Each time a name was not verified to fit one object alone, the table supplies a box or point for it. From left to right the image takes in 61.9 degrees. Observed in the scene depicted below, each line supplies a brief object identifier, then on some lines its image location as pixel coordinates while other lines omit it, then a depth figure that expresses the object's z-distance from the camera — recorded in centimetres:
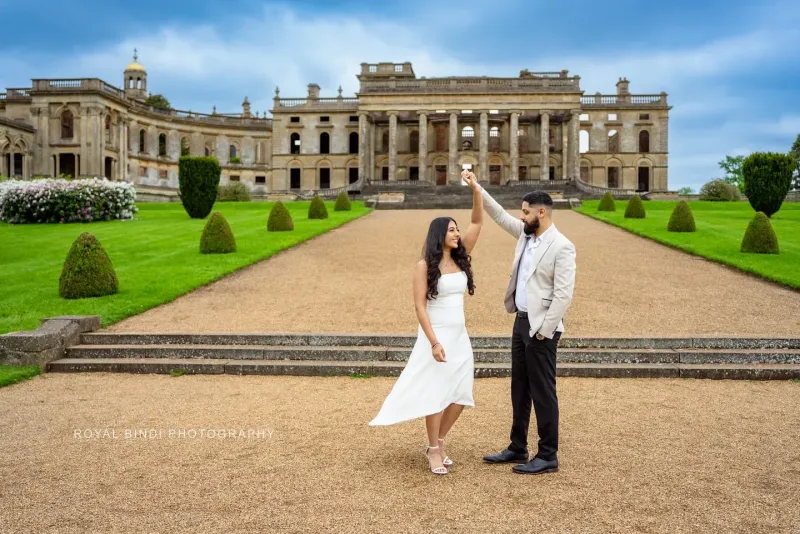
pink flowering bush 2830
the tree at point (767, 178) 2614
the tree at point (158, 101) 7102
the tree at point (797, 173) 6399
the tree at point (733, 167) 8537
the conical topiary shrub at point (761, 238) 1725
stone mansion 5281
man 521
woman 522
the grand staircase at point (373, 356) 871
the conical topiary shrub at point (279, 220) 2347
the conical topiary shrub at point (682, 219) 2220
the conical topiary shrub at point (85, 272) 1285
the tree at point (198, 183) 2945
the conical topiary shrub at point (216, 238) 1834
